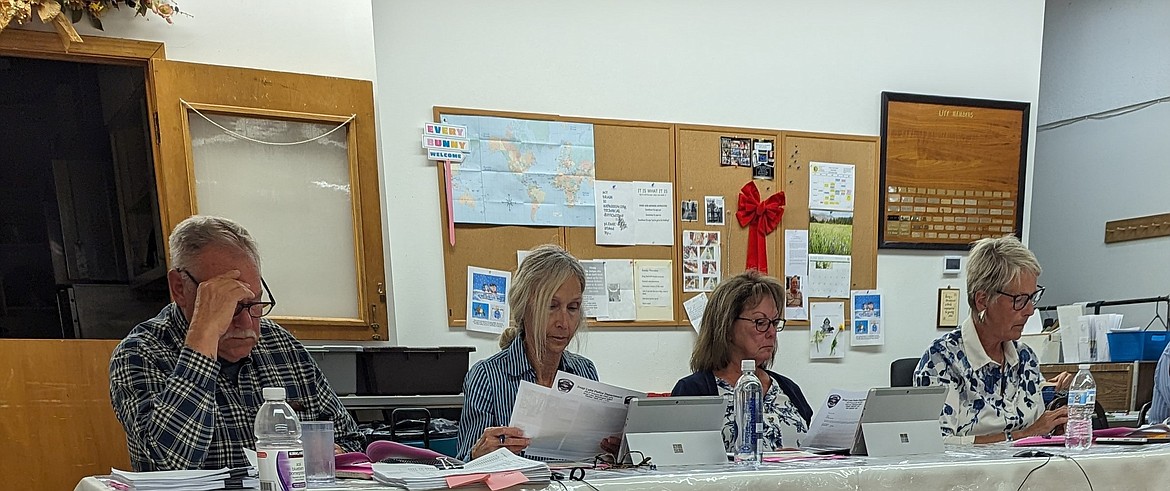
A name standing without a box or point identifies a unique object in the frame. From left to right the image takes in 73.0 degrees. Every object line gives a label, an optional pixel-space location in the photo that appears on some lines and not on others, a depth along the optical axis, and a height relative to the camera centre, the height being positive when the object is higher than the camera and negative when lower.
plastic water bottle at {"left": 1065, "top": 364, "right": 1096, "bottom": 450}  1.90 -0.59
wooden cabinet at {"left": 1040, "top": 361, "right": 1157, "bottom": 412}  3.62 -0.98
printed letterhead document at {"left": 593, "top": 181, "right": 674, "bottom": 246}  3.46 -0.12
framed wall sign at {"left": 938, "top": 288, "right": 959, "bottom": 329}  4.03 -0.66
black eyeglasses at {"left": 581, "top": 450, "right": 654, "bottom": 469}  1.60 -0.56
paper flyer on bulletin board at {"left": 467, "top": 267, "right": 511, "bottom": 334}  3.25 -0.45
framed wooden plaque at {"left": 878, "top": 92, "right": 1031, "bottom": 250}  3.90 +0.04
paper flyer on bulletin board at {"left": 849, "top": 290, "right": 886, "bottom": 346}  3.88 -0.68
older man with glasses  1.60 -0.37
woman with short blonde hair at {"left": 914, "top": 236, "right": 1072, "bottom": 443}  2.20 -0.52
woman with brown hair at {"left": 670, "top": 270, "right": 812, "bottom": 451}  2.16 -0.47
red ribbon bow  3.67 -0.16
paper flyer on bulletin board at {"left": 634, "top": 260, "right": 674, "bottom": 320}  3.52 -0.46
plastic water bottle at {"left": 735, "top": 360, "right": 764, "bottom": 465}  1.69 -0.53
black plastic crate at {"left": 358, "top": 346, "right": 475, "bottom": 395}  2.89 -0.66
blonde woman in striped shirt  1.98 -0.40
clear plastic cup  1.47 -0.47
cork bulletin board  3.26 -0.02
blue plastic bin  3.68 -0.81
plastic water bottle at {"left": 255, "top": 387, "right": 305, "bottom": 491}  1.28 -0.43
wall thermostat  4.02 -0.44
